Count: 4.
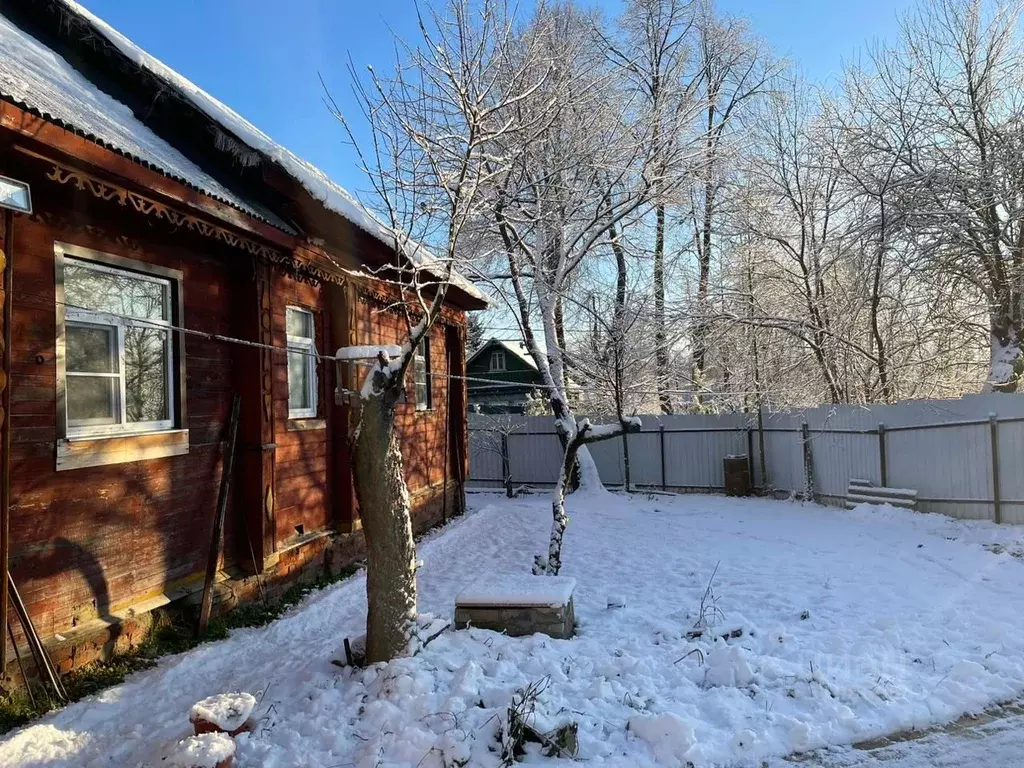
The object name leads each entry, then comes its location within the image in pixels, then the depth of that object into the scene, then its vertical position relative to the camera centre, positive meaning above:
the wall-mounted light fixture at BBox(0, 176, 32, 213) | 3.43 +1.18
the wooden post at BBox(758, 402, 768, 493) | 14.01 -1.26
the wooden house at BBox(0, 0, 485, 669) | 3.96 +0.58
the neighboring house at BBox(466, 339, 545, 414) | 28.98 +1.48
